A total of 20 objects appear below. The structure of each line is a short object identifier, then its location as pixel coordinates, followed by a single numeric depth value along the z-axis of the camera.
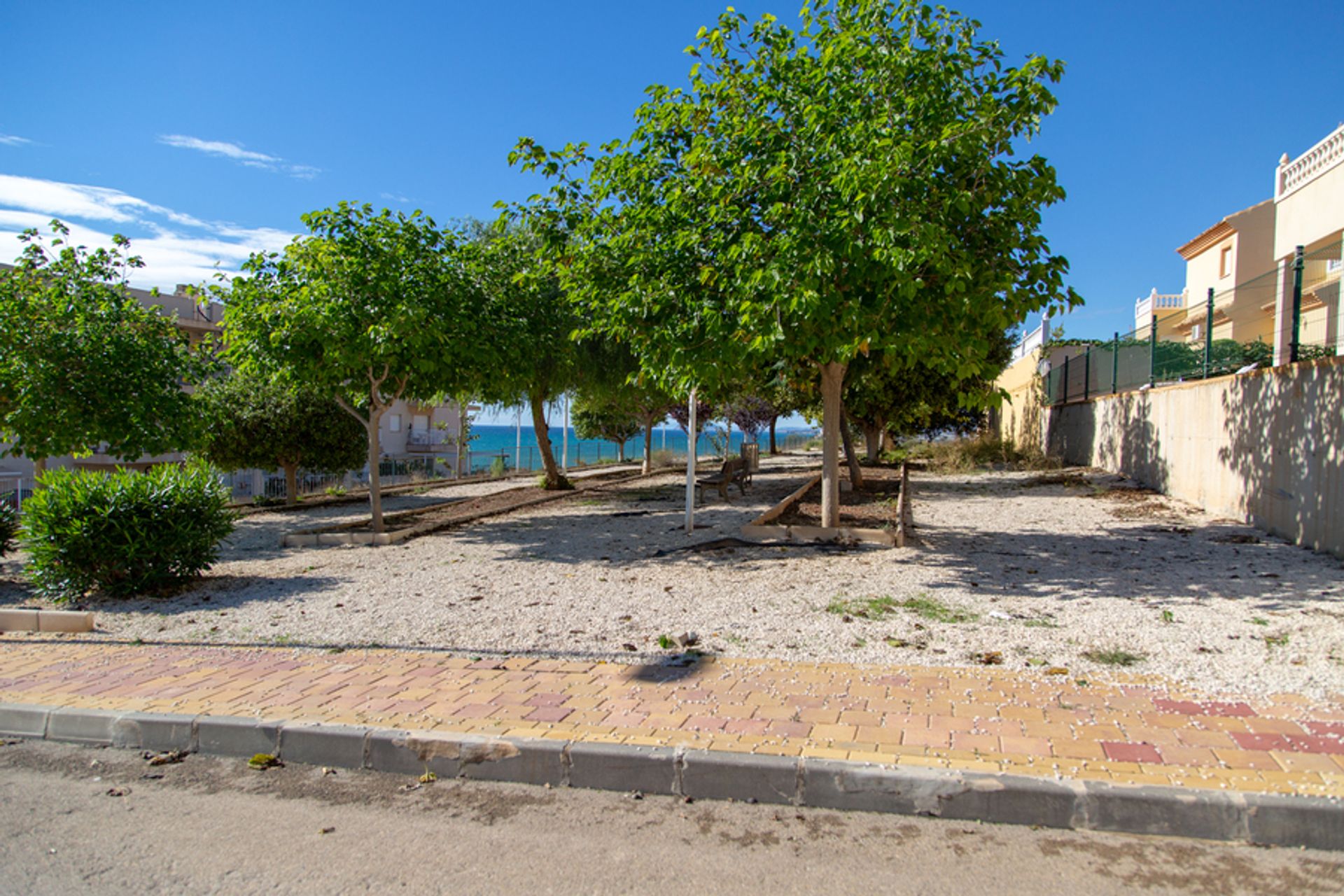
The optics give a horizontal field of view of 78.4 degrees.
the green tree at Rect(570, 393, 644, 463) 42.25
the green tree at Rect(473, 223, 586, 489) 12.20
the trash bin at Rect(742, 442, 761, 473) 18.69
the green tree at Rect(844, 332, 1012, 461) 21.14
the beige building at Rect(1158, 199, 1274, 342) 29.36
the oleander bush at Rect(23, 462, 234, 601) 7.57
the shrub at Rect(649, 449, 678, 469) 34.88
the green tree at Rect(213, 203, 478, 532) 10.83
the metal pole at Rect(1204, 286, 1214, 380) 11.49
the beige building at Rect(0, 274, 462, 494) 28.14
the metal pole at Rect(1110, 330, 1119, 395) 16.80
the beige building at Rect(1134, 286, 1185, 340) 32.06
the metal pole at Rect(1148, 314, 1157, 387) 14.29
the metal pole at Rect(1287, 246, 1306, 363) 8.68
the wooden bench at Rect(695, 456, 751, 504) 15.03
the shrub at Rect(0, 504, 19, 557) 9.05
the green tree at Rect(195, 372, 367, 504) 17.22
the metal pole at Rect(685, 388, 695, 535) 10.86
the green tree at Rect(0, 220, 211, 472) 12.04
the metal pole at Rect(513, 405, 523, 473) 34.41
